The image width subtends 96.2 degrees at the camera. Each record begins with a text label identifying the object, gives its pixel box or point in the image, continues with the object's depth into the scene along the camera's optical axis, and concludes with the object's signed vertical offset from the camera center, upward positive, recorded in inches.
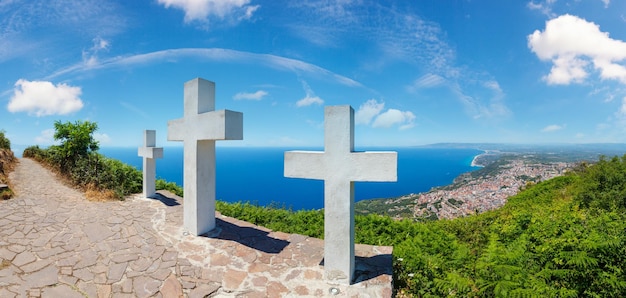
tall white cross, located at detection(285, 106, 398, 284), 141.5 -14.1
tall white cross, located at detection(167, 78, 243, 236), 222.7 -8.2
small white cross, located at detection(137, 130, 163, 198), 348.2 -22.8
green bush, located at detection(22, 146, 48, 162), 604.9 -21.2
